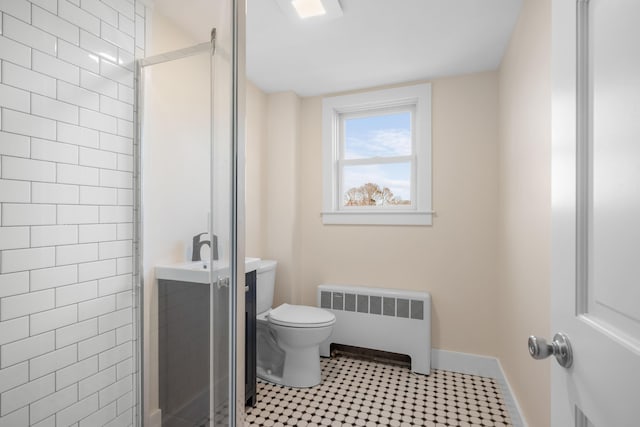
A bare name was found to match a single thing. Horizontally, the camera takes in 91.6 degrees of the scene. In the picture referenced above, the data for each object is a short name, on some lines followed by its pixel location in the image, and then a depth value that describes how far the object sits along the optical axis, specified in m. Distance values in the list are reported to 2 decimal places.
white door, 0.44
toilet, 2.05
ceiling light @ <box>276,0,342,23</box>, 1.56
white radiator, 2.29
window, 2.46
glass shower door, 0.94
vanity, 0.97
